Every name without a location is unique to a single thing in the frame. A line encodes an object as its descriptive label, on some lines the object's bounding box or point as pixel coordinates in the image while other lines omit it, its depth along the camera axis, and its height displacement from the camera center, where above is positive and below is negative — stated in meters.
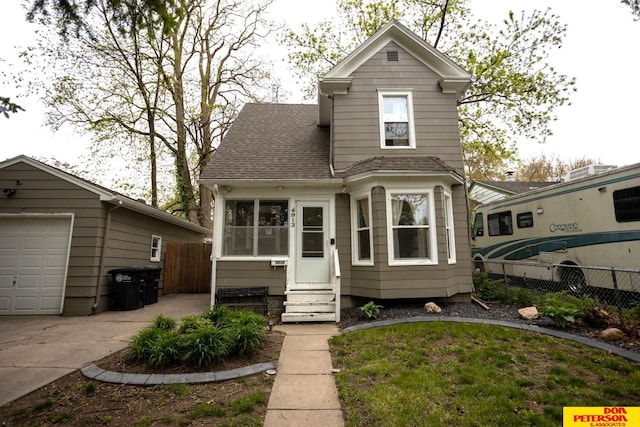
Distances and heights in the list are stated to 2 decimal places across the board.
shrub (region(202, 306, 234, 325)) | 4.81 -0.97
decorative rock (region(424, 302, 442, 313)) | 6.06 -1.06
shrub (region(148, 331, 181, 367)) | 3.65 -1.19
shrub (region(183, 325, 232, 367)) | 3.68 -1.13
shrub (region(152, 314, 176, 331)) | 4.43 -1.02
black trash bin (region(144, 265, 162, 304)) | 8.17 -0.78
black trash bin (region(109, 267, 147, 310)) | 7.33 -0.77
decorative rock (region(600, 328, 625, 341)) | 4.25 -1.13
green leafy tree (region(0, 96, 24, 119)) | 3.90 +2.02
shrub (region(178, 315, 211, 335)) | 4.25 -0.98
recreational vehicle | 6.09 +0.73
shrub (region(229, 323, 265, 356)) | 3.99 -1.12
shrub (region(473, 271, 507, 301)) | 7.12 -0.79
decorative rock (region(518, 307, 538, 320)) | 5.43 -1.04
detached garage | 6.77 +0.40
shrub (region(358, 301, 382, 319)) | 5.80 -1.07
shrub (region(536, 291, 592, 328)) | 4.90 -0.89
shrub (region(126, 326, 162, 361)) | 3.80 -1.17
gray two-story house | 6.51 +1.47
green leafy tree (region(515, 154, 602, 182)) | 25.25 +7.97
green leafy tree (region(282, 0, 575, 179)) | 11.05 +8.33
